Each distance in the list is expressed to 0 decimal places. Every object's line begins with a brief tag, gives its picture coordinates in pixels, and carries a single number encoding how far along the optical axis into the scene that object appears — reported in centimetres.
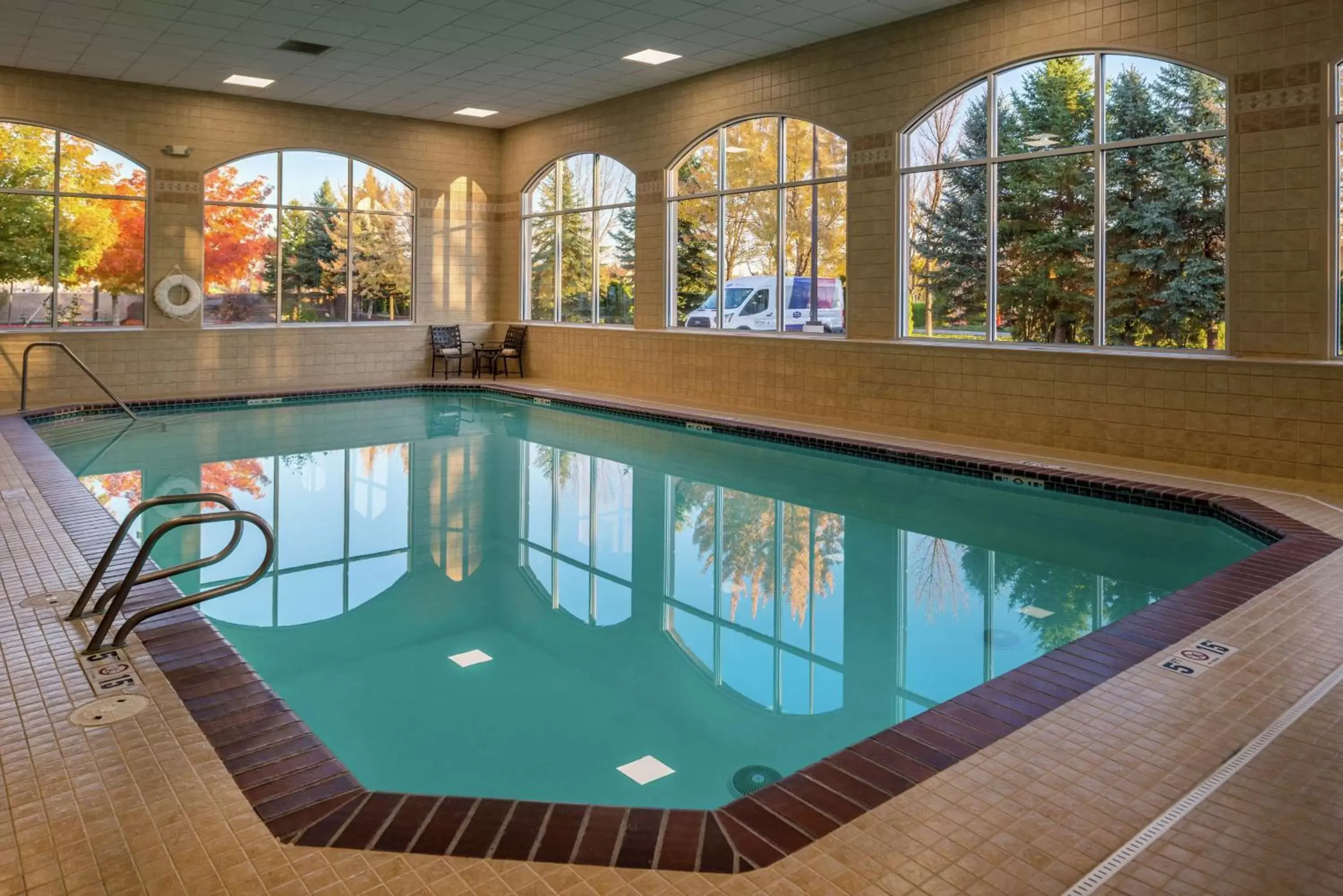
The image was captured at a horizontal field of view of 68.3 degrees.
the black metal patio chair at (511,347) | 1307
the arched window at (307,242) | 1145
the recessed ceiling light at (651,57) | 928
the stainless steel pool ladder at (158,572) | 311
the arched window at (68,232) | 1009
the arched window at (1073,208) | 670
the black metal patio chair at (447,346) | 1291
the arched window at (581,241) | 1172
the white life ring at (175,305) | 1089
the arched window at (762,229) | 912
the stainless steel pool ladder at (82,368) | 870
